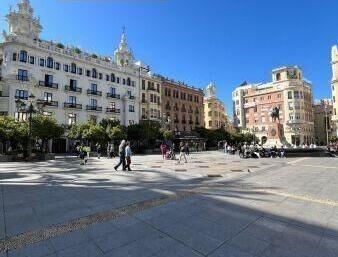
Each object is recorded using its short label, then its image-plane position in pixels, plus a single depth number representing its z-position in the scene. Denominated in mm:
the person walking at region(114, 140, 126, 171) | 16270
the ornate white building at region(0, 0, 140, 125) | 41156
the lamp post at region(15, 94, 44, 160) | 24431
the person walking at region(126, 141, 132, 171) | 16078
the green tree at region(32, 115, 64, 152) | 28797
